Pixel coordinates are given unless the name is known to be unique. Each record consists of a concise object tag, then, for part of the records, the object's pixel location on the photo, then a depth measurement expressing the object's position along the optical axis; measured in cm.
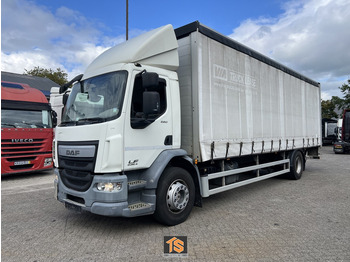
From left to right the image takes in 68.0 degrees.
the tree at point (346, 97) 2913
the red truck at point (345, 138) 1852
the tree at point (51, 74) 3578
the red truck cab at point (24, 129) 879
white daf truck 379
